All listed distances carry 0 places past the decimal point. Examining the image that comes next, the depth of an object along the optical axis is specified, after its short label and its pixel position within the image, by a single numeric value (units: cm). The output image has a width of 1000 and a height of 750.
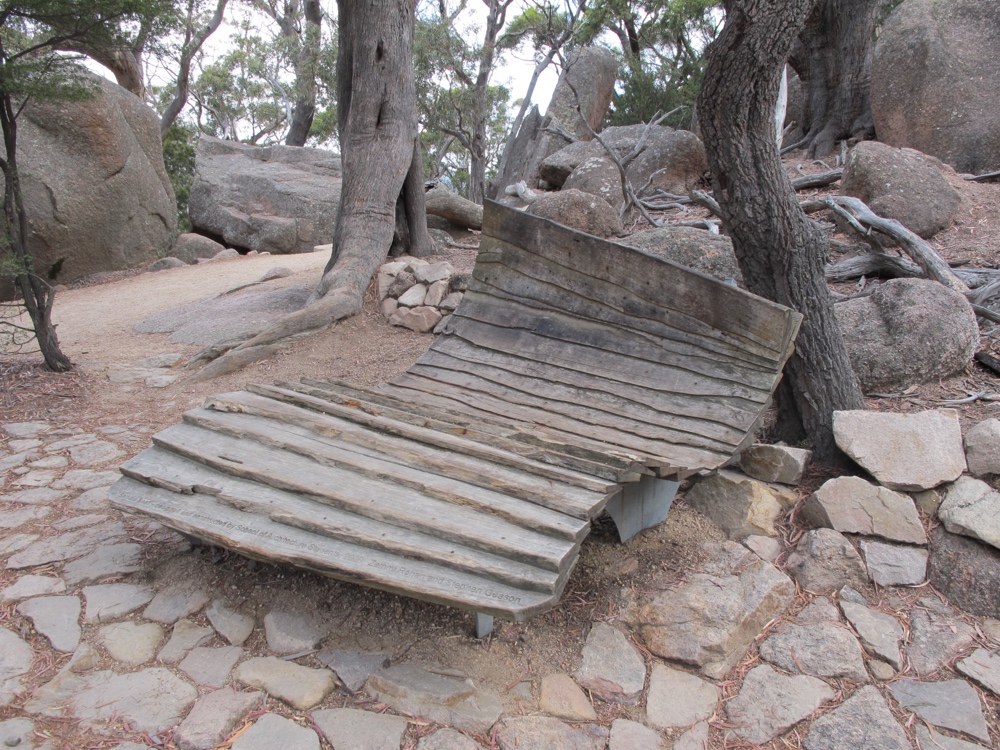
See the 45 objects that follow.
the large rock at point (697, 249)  503
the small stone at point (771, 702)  209
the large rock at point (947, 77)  766
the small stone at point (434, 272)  584
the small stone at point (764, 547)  280
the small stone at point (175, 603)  239
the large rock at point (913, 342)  370
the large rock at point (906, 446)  289
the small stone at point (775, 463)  309
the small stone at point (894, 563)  266
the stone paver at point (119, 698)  194
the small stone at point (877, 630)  236
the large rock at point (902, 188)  594
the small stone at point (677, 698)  211
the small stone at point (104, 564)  262
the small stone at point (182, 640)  219
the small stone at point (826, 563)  267
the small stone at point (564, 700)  208
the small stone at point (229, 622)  229
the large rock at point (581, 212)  688
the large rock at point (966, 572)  254
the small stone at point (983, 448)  286
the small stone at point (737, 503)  292
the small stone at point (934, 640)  234
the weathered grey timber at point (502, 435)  205
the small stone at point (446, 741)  191
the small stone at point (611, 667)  218
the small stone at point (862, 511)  278
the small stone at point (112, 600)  239
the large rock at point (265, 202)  1155
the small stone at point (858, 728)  203
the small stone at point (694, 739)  201
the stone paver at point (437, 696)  200
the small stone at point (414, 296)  579
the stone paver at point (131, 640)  219
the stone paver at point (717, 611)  233
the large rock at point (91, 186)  945
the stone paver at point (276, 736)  188
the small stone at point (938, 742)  202
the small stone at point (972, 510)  265
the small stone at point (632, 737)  199
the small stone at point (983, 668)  222
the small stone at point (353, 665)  212
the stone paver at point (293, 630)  225
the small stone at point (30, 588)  249
